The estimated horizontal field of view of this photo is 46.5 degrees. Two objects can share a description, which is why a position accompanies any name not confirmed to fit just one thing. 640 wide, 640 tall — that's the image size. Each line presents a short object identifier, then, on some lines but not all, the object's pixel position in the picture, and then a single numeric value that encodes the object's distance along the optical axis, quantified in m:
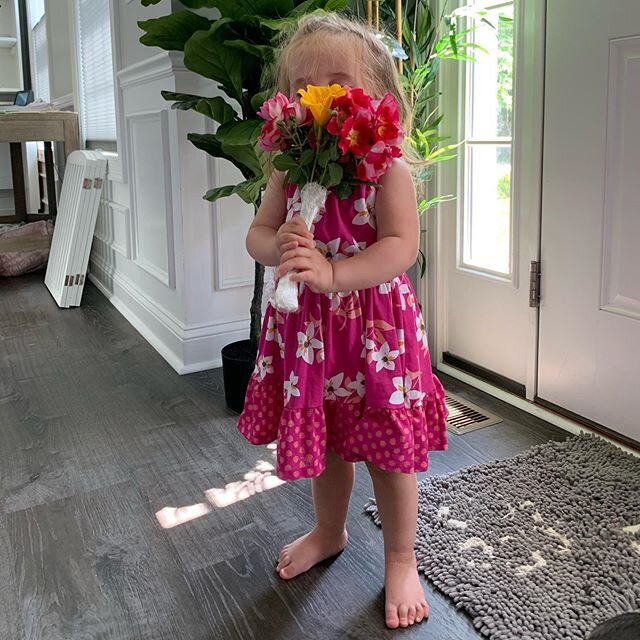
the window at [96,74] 3.39
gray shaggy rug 1.21
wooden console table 3.96
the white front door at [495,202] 1.93
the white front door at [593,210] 1.67
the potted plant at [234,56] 1.75
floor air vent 1.95
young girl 1.11
